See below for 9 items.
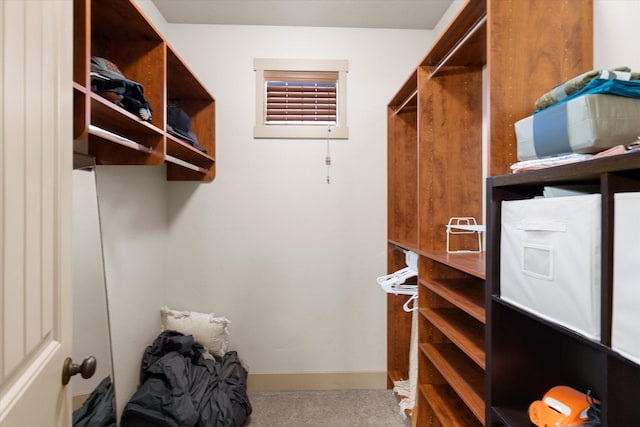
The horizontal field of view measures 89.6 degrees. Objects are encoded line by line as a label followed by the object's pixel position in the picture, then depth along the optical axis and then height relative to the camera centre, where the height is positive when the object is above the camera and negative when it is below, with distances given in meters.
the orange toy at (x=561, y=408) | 0.82 -0.52
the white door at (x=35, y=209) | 0.53 +0.00
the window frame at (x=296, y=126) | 2.47 +0.84
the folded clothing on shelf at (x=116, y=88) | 1.13 +0.45
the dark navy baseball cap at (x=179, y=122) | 1.90 +0.53
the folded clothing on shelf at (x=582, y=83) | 0.80 +0.33
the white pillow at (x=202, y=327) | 2.29 -0.84
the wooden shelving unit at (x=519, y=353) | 0.97 -0.44
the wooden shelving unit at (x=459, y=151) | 1.10 +0.30
